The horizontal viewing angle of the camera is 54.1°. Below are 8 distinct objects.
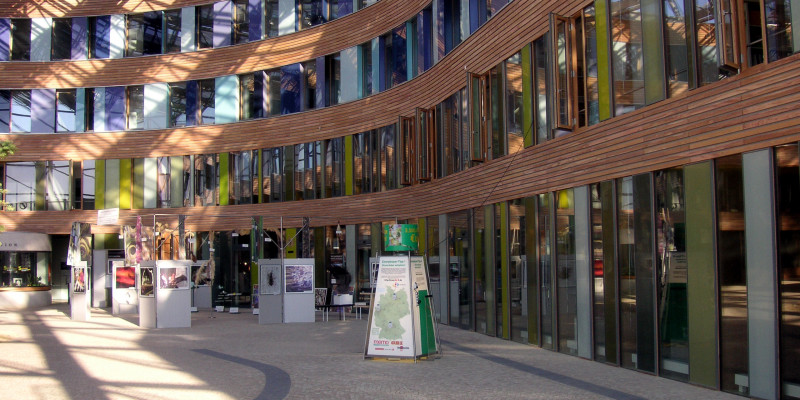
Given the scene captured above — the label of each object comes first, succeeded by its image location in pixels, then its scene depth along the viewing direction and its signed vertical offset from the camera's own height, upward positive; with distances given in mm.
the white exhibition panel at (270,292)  25234 -1568
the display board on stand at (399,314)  14719 -1377
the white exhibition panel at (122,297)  30438 -1948
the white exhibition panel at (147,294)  24094 -1481
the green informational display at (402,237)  14859 +70
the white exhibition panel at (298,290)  25344 -1534
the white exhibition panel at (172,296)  23812 -1548
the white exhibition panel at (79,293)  26281 -1534
